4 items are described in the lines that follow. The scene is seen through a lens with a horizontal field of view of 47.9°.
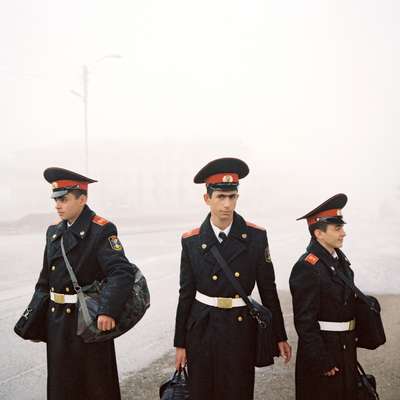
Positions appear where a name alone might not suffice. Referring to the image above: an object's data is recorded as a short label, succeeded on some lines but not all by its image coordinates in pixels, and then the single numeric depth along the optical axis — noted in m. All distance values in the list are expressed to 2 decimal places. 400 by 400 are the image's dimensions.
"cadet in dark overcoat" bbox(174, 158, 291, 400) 3.11
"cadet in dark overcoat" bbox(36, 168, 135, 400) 3.24
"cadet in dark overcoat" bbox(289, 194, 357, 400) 3.11
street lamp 23.59
